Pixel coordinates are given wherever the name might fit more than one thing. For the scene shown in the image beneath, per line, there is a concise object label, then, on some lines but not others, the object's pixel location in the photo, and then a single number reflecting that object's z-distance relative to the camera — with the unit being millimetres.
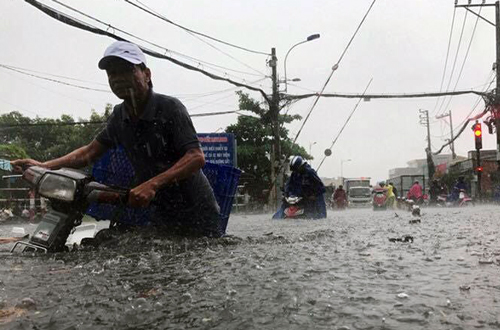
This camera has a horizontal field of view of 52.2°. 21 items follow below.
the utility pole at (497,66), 18734
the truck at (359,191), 29109
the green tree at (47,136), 33344
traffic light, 17734
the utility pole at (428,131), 52222
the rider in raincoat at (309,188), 9656
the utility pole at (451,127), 47284
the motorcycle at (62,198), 2850
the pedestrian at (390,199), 19531
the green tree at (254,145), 28964
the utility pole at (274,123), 21750
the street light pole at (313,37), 17978
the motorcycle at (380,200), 19844
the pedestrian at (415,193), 20641
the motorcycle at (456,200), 21125
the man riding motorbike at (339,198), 20469
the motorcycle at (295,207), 9766
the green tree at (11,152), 23031
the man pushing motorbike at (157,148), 3084
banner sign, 22828
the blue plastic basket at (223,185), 4254
